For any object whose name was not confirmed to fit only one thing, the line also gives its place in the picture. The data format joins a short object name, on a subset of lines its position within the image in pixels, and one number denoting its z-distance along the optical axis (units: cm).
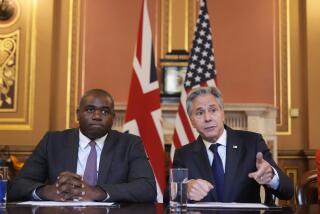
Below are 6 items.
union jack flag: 394
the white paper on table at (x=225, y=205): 166
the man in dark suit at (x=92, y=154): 218
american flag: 406
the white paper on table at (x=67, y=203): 167
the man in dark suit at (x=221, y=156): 205
